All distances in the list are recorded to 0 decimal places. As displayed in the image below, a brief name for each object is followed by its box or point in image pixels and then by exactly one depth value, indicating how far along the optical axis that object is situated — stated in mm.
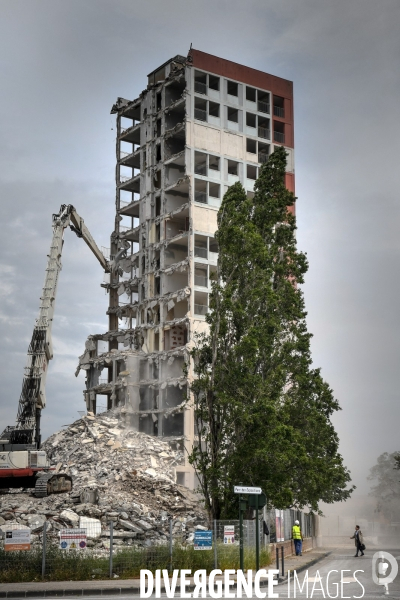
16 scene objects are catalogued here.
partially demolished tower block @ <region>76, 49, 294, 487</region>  74250
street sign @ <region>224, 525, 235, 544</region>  27312
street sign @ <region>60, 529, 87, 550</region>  24828
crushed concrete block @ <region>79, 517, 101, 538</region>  37594
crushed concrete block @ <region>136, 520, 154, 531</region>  38791
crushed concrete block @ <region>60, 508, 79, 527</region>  38309
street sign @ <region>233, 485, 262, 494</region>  25328
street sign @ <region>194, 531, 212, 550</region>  26297
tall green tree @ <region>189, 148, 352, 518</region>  35938
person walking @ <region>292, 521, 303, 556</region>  38375
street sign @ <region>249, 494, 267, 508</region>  26609
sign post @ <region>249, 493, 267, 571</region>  26594
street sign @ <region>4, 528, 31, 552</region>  24812
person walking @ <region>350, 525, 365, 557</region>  38719
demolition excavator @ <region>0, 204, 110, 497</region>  43812
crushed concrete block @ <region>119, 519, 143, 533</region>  38281
